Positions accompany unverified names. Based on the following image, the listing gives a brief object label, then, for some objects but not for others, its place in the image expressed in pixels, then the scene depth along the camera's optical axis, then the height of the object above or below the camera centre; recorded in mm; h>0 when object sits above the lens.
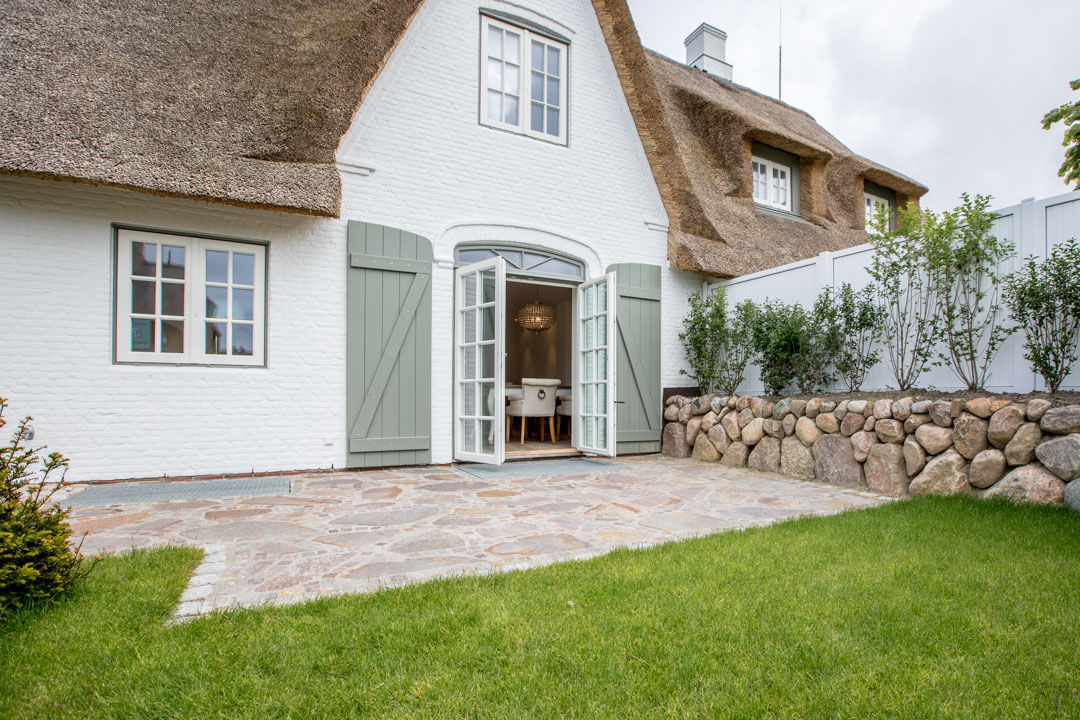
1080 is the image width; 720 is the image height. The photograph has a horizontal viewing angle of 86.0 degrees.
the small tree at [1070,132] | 4648 +2039
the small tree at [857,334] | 5469 +376
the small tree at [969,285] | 4523 +721
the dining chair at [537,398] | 7511 -347
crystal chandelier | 9664 +925
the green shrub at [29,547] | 1966 -625
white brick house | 4539 +1394
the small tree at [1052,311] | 4004 +446
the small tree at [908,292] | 4953 +729
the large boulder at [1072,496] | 3469 -739
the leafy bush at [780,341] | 5996 +331
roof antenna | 15557 +8687
